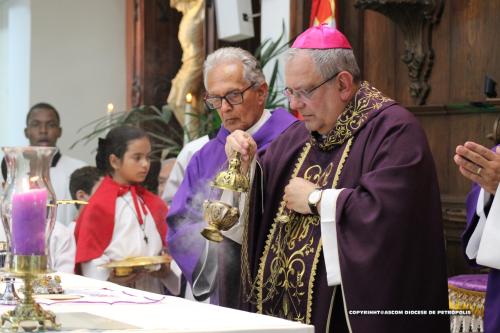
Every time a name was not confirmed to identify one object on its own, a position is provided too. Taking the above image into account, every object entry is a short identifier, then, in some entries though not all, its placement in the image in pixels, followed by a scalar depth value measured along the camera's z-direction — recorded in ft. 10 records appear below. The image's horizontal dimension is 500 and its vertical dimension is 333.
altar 7.83
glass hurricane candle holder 7.49
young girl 17.37
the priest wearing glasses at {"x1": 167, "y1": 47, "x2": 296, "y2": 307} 12.83
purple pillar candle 7.48
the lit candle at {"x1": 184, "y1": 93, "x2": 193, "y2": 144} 24.77
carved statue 27.50
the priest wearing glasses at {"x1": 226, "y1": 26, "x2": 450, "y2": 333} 10.36
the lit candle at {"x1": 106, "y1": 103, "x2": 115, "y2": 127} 25.85
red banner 21.04
